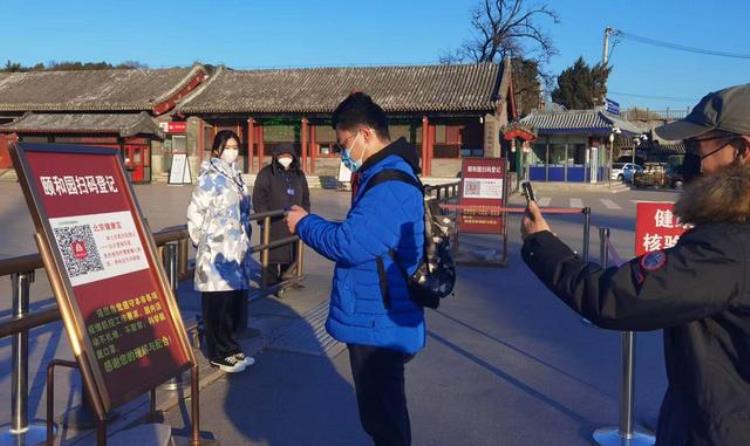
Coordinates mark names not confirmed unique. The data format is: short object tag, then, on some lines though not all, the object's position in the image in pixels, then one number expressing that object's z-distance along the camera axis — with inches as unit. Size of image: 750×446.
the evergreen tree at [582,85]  2221.9
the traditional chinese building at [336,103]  1358.3
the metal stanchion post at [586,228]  285.6
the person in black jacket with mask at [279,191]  310.8
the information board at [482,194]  438.9
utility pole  2132.8
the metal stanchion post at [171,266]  195.6
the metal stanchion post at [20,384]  145.1
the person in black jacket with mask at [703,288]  69.7
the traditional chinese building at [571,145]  1460.4
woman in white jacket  203.9
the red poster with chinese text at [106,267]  119.7
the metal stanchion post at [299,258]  331.9
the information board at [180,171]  1352.1
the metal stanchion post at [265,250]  287.1
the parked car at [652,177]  1567.4
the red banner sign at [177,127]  1503.4
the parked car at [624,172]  1791.2
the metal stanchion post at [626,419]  167.8
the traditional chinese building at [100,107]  1398.9
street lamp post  1472.2
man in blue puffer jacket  119.0
